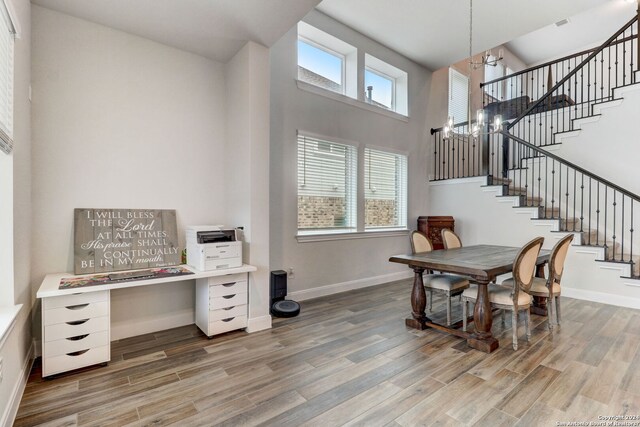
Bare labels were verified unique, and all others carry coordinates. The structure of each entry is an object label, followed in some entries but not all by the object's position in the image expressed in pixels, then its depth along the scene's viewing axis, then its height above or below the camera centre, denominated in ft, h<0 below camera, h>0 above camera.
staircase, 16.08 +2.67
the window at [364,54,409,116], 18.04 +7.45
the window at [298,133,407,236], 14.90 +1.19
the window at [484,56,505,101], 25.93 +10.97
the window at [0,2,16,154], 6.08 +2.58
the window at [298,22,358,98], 15.20 +7.53
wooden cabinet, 19.16 -0.85
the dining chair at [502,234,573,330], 10.62 -2.37
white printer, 9.94 -1.20
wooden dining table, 9.41 -1.79
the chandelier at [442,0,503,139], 11.84 +3.31
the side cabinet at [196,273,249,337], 10.18 -3.03
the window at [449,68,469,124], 22.94 +8.54
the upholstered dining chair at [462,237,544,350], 9.34 -2.44
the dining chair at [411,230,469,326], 11.09 -2.55
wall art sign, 9.50 -0.95
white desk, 7.63 -2.82
